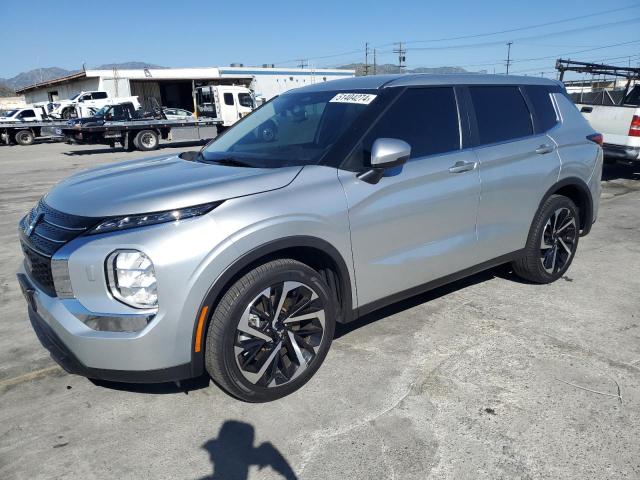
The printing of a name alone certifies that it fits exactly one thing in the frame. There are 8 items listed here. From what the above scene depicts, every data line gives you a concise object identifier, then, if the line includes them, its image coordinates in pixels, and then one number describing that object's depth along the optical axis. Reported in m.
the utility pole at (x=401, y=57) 75.25
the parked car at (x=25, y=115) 27.30
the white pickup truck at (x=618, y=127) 8.95
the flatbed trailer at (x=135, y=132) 19.44
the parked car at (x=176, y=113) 26.83
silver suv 2.50
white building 38.88
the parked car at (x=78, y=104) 28.27
